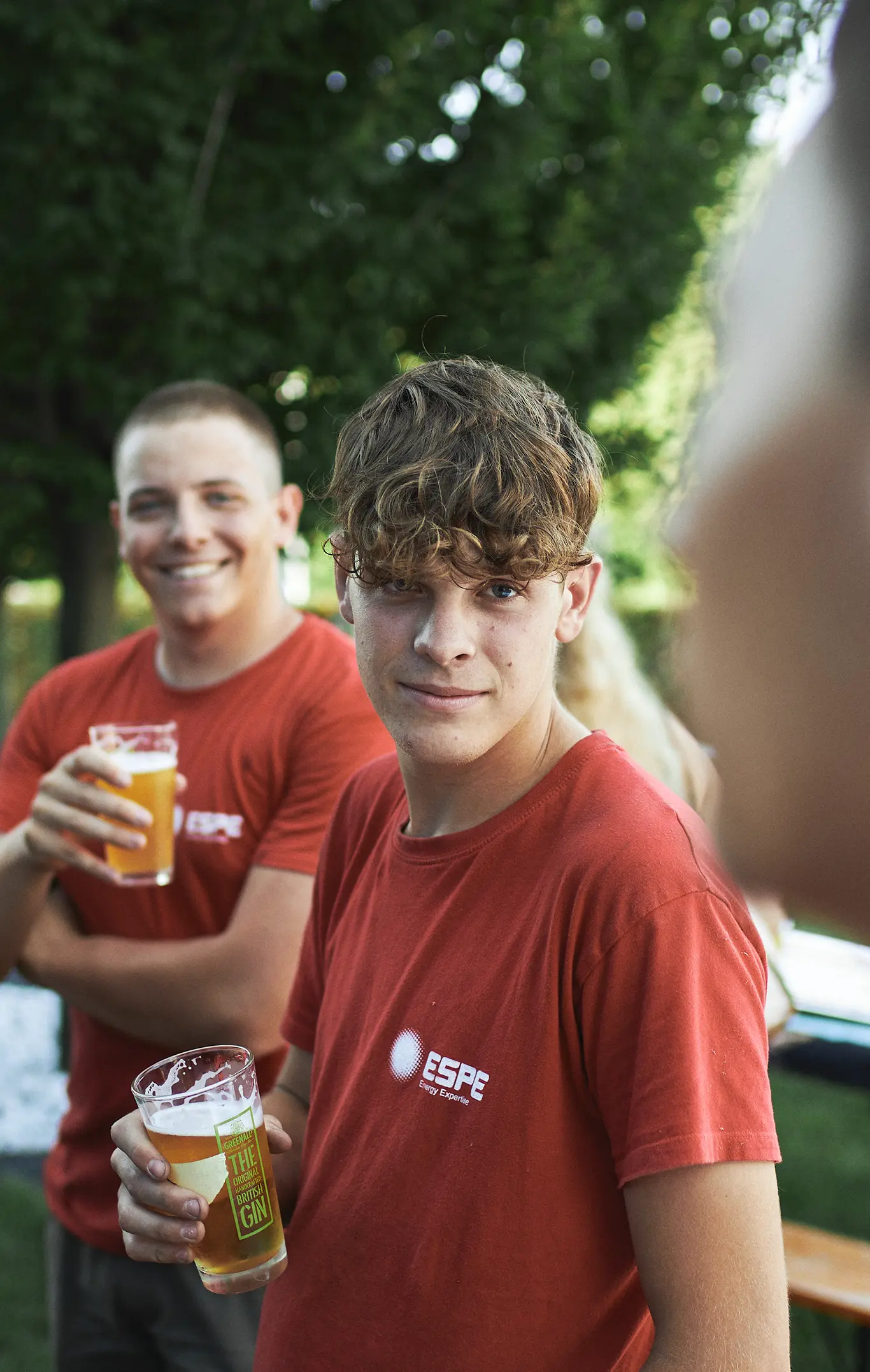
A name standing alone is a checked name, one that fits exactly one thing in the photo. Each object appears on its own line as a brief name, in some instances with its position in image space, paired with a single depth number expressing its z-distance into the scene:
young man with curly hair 1.32
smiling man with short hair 2.45
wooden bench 3.37
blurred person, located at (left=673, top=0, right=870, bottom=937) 0.38
